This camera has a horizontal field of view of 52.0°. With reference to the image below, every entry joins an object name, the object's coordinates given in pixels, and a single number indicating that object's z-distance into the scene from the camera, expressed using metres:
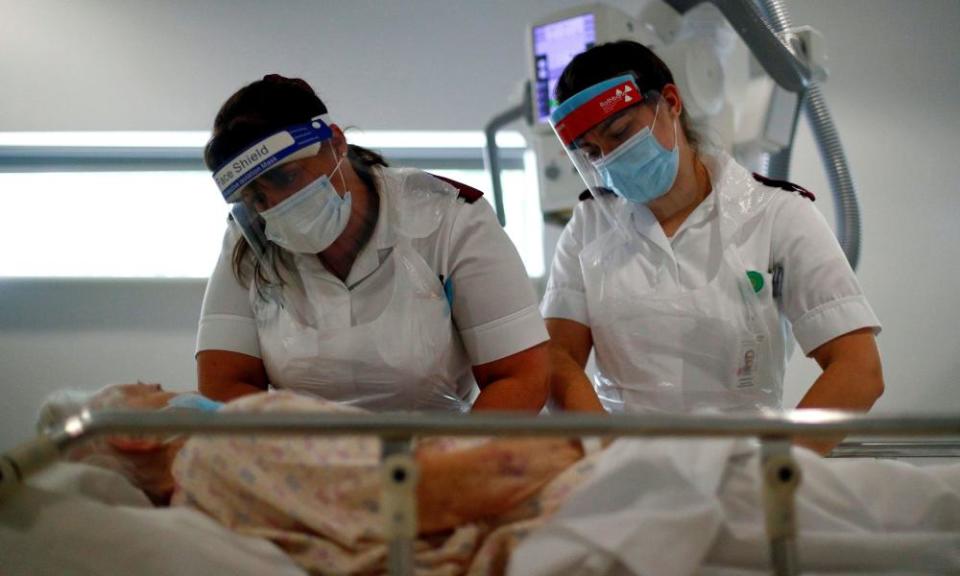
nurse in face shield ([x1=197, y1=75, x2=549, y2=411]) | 1.62
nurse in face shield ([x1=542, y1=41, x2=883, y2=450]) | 1.81
